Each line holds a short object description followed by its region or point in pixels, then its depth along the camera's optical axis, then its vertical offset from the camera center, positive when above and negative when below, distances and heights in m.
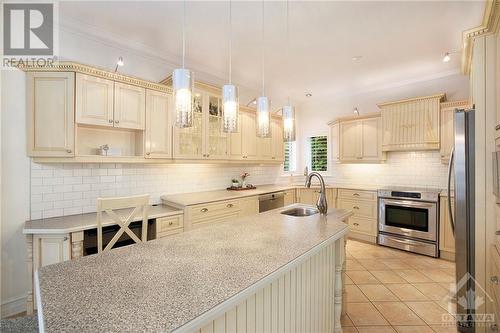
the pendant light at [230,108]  1.74 +0.43
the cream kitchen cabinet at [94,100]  2.46 +0.70
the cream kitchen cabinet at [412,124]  3.88 +0.72
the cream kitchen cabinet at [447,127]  3.74 +0.61
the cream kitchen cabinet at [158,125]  2.99 +0.53
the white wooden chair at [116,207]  2.03 -0.33
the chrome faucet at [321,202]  2.29 -0.32
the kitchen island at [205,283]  0.80 -0.47
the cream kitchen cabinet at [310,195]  4.83 -0.56
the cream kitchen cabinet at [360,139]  4.52 +0.53
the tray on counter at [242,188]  4.30 -0.36
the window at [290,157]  5.85 +0.25
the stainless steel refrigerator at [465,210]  2.09 -0.37
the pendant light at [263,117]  1.93 +0.40
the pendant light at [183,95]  1.52 +0.45
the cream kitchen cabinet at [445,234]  3.62 -1.00
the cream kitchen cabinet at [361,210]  4.39 -0.78
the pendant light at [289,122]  2.11 +0.39
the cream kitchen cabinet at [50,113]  2.37 +0.53
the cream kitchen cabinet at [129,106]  2.72 +0.71
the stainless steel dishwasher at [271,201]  4.14 -0.59
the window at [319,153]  5.62 +0.34
